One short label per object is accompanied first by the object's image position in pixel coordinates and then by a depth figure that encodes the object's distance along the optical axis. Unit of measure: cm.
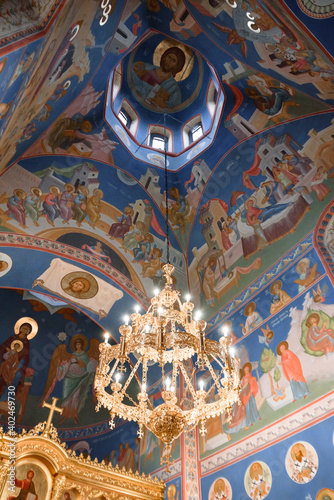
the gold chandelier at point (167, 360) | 530
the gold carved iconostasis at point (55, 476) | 687
